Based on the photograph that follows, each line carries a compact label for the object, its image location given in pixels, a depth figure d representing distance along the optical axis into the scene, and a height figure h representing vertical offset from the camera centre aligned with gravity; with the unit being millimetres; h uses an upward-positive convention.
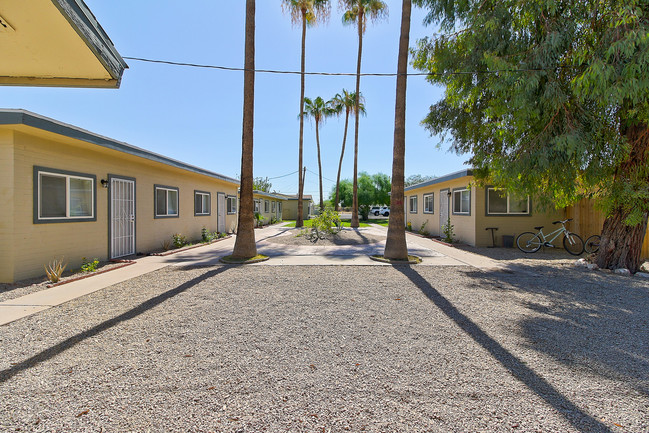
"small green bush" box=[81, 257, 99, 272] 6877 -1231
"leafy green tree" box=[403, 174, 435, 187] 65512 +7411
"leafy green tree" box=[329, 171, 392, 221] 35750 +2590
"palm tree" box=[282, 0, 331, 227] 17375 +11732
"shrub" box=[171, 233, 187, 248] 11227 -1054
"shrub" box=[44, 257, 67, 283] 5879 -1171
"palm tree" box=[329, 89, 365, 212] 24922 +8833
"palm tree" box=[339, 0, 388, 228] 18328 +12253
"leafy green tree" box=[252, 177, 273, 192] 59447 +5500
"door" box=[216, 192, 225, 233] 15961 -8
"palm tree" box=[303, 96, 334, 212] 26223 +8682
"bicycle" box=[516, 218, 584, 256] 9930 -897
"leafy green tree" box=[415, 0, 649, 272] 5531 +2244
